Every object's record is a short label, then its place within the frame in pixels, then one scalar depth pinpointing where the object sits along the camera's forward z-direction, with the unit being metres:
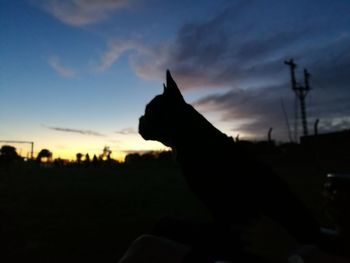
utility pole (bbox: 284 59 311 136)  22.17
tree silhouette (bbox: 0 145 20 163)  32.22
